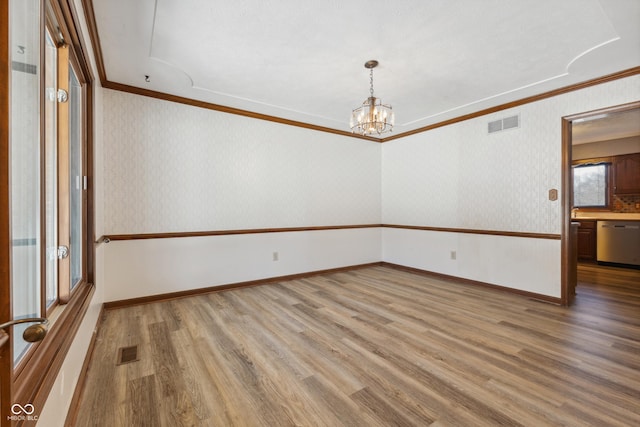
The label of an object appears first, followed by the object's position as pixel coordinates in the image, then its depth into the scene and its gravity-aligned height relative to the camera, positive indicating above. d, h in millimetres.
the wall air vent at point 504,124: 3822 +1203
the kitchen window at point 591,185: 6043 +560
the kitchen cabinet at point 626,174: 5562 +734
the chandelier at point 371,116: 2947 +1012
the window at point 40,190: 768 +100
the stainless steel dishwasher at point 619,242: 5266 -585
